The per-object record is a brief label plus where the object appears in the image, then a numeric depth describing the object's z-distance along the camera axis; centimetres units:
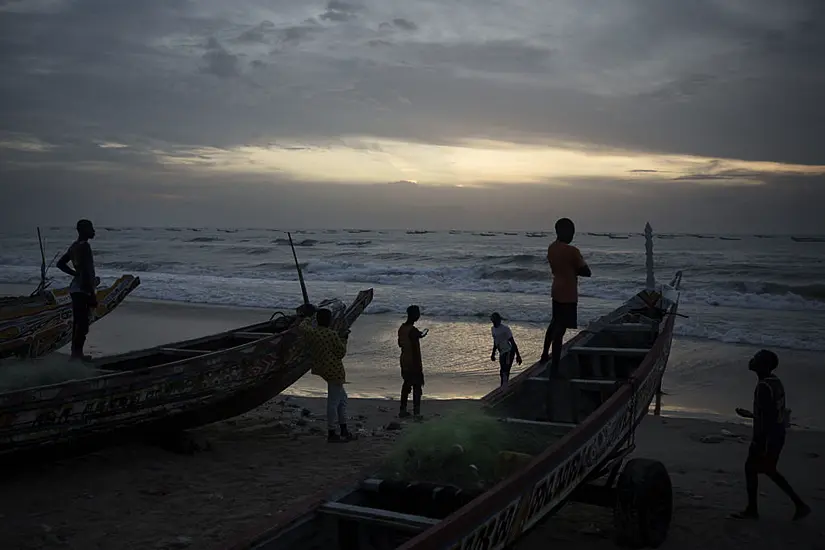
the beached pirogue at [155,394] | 613
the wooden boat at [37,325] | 1098
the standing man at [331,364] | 812
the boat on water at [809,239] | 6975
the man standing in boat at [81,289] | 835
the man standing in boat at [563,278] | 639
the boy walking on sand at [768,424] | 561
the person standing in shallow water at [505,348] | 1023
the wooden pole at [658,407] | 996
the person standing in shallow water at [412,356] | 938
